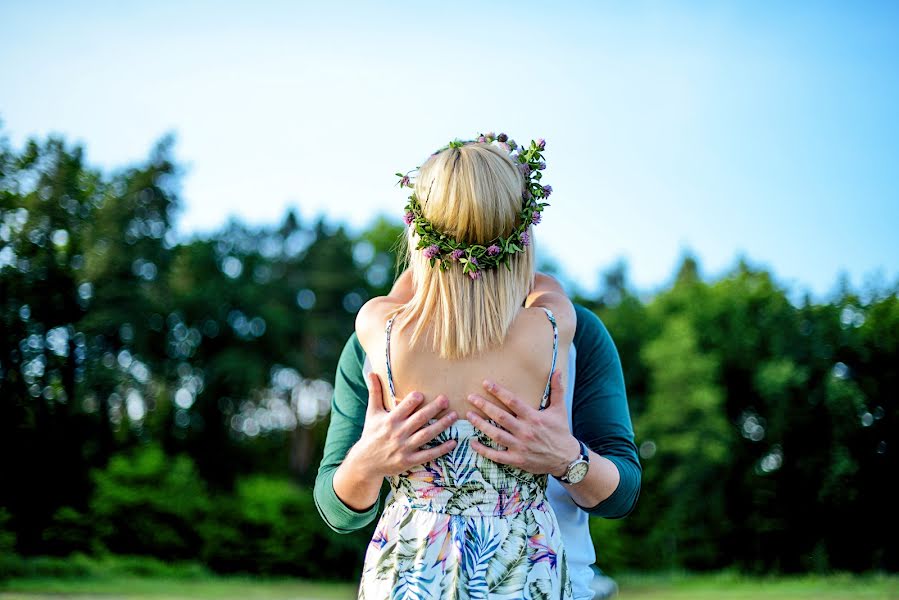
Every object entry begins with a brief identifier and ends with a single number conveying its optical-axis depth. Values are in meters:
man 1.87
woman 1.88
